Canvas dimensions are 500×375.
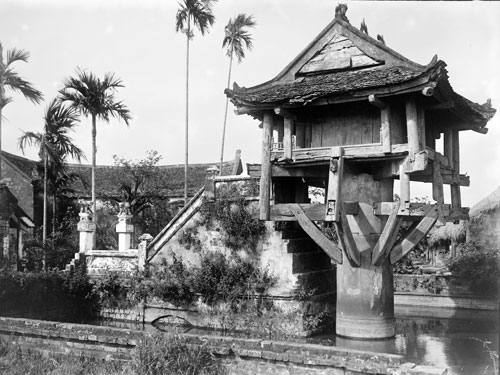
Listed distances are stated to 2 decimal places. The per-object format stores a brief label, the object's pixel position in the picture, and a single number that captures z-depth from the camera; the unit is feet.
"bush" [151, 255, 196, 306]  49.57
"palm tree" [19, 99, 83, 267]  68.59
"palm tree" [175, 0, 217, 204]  75.31
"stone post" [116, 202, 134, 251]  57.63
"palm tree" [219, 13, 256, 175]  84.12
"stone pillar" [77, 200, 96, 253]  57.82
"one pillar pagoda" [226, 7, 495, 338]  35.47
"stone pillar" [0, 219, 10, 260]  53.21
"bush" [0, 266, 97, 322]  47.52
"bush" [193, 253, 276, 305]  46.44
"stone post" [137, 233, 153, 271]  53.01
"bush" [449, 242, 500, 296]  56.54
